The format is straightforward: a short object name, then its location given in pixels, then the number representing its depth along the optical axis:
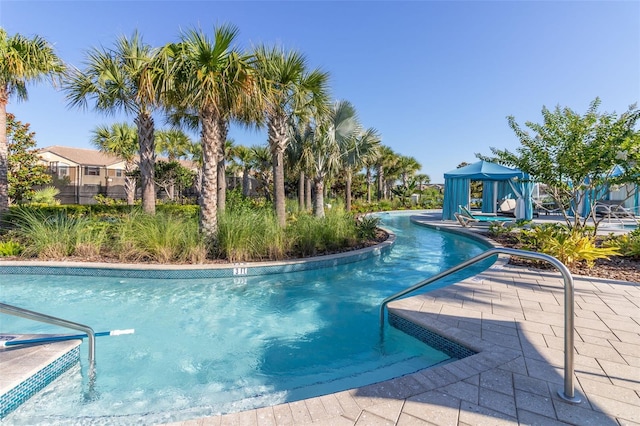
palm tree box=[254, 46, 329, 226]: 8.42
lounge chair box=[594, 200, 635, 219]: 15.64
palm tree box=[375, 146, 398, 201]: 29.59
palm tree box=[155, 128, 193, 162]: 20.12
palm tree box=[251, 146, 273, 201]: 19.31
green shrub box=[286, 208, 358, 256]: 7.79
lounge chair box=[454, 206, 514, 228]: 13.36
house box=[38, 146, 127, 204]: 19.47
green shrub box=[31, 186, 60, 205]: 16.11
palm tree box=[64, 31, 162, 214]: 9.27
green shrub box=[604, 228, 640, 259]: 6.86
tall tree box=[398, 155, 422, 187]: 32.25
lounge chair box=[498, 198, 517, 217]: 16.23
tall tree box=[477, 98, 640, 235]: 6.32
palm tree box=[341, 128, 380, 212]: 15.23
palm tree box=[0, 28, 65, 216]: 8.33
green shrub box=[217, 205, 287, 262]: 6.96
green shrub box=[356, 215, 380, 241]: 9.58
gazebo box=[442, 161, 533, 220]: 14.40
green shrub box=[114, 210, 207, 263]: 6.76
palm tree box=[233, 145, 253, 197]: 22.34
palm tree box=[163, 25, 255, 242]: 6.58
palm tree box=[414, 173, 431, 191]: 37.34
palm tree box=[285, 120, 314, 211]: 13.41
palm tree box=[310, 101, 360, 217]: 13.33
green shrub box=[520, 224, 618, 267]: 6.01
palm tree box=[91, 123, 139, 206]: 18.20
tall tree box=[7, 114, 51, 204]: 15.54
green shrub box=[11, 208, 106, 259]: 6.96
